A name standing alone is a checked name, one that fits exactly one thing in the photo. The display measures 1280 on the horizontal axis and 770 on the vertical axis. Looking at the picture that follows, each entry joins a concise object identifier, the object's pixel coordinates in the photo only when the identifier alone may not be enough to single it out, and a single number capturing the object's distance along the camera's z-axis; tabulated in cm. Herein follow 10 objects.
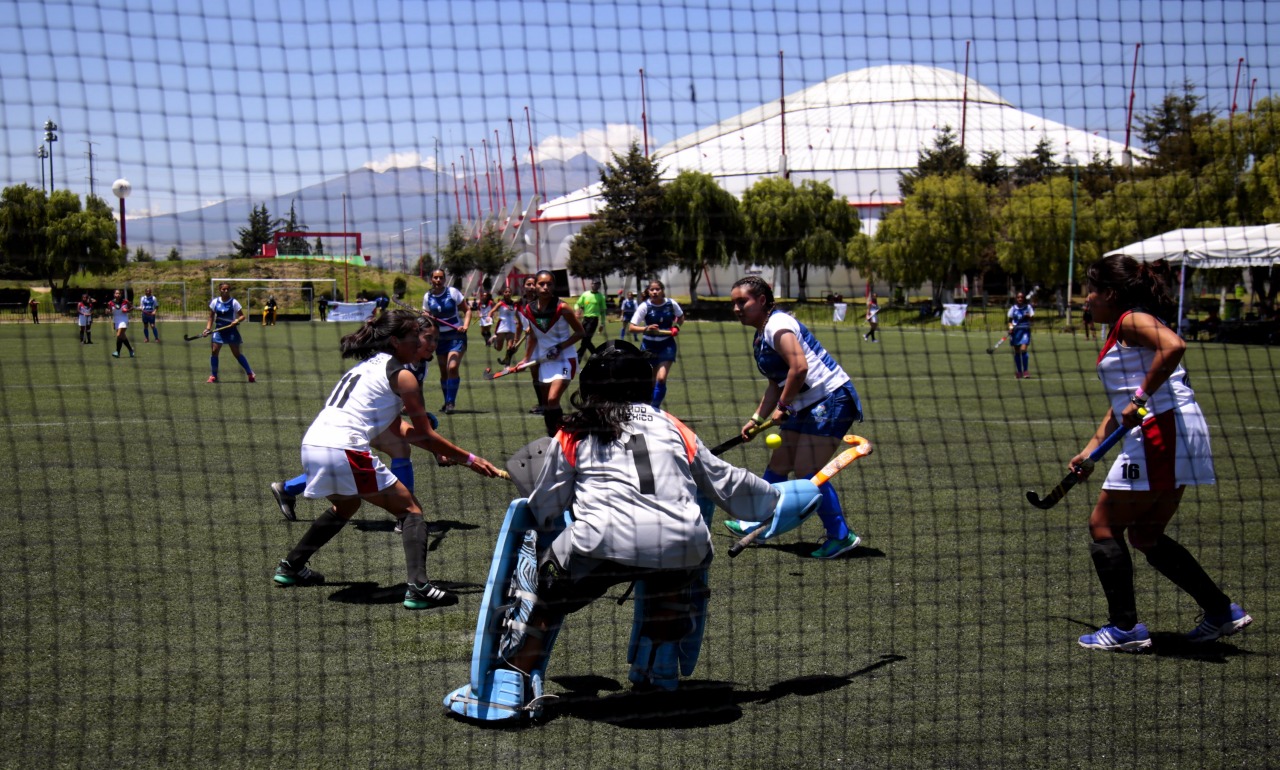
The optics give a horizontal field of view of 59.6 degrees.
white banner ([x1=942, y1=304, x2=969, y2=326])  2723
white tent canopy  2259
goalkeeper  402
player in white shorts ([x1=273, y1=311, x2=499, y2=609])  562
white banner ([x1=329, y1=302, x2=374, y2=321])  3532
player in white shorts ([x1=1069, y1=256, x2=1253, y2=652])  496
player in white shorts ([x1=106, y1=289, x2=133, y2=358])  2412
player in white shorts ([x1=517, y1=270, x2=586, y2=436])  1164
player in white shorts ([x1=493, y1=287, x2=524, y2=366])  2058
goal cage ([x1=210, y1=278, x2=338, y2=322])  3922
